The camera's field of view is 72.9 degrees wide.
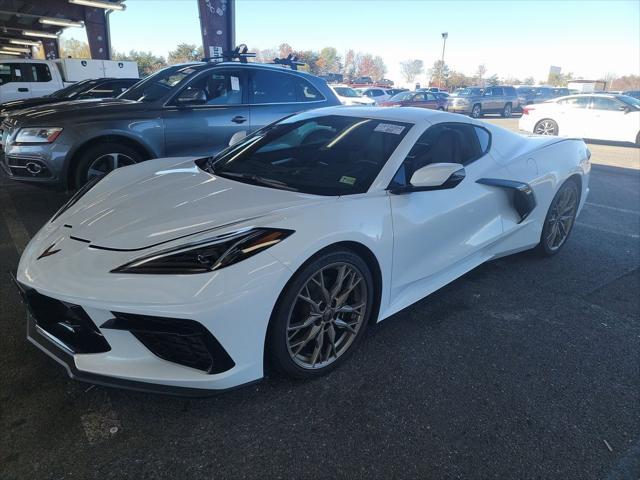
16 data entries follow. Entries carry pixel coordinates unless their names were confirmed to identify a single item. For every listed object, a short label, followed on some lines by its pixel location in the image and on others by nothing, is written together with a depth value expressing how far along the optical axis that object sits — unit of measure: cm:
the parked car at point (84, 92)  834
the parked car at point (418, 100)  1892
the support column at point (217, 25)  990
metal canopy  2191
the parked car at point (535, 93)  2580
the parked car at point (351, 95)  1758
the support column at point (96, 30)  2317
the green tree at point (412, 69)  10084
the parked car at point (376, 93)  2325
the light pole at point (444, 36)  4406
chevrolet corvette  176
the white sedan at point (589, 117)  1211
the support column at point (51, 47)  3519
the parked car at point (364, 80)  4628
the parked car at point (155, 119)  452
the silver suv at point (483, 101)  2225
